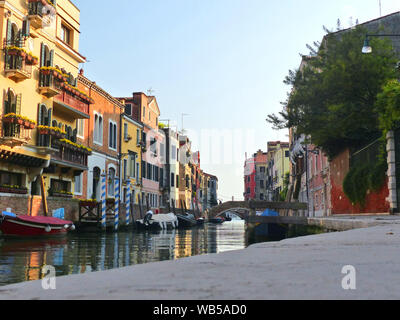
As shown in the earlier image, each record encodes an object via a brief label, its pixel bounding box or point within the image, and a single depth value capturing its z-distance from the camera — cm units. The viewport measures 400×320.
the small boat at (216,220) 5688
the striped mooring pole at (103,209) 2250
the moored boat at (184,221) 3597
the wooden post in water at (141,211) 3125
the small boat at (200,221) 4500
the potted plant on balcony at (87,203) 2325
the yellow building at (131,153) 3225
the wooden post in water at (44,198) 1908
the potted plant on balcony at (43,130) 1911
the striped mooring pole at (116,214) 2359
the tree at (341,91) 1759
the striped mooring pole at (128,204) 2695
